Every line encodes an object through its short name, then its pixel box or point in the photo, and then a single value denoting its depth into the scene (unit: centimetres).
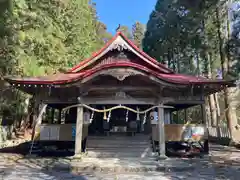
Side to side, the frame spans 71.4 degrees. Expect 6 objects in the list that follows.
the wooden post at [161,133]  731
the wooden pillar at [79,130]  728
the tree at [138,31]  4049
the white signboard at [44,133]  780
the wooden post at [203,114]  796
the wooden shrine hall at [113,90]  700
